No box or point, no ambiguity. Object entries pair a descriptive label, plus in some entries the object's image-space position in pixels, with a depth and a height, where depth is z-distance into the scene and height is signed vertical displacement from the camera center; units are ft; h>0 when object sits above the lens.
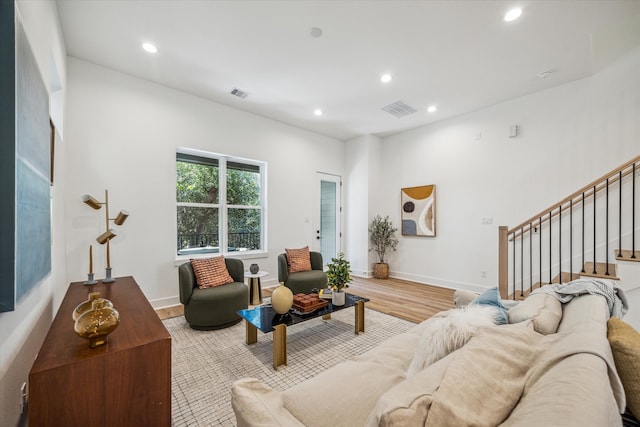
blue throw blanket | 5.13 -1.58
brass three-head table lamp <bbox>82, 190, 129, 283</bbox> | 8.45 -0.53
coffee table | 7.38 -3.19
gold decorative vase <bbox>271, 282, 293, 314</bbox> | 8.12 -2.64
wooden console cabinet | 3.41 -2.30
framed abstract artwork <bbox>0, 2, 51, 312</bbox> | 2.90 +0.57
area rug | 6.07 -4.27
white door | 20.24 -0.23
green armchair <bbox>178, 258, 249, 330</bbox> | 9.59 -3.23
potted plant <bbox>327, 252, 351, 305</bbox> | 9.35 -2.29
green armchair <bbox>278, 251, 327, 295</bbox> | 12.46 -3.08
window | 13.55 +0.61
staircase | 10.48 -1.01
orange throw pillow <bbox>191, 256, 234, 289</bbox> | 10.32 -2.31
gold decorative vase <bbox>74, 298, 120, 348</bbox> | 3.92 -1.64
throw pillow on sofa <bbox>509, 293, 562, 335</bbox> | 4.18 -1.71
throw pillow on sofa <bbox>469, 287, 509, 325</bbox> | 4.65 -1.79
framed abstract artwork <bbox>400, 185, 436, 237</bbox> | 17.13 +0.25
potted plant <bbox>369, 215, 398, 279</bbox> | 18.70 -1.85
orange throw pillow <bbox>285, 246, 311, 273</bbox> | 13.25 -2.31
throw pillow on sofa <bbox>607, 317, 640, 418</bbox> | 3.01 -1.73
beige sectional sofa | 2.05 -1.59
